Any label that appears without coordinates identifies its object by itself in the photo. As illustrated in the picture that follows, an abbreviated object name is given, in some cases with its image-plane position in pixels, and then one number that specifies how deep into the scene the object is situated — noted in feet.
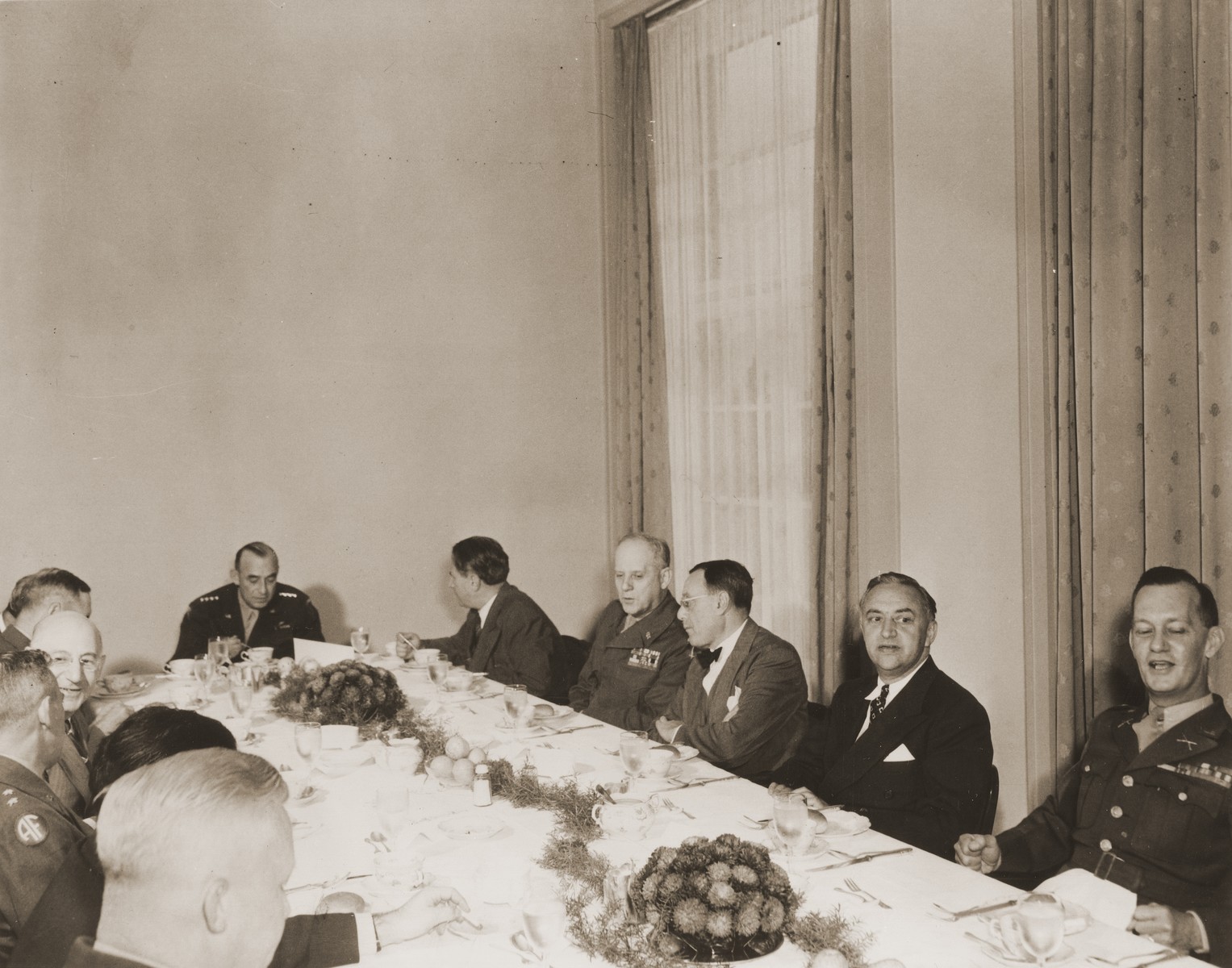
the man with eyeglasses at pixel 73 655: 10.42
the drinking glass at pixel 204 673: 13.64
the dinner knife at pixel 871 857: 7.40
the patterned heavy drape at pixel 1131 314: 10.96
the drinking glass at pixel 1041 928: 5.75
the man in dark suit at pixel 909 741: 9.78
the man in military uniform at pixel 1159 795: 8.38
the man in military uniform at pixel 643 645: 13.71
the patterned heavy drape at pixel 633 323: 20.88
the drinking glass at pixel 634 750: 9.21
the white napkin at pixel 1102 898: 6.74
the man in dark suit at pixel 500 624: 15.71
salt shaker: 8.74
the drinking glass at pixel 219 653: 13.84
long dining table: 6.21
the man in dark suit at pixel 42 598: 12.82
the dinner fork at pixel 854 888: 6.85
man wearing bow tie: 11.46
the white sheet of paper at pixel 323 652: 15.10
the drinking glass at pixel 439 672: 13.78
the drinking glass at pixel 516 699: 11.28
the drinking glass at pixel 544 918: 6.15
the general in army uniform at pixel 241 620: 17.34
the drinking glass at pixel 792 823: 7.39
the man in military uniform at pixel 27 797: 6.35
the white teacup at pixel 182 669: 14.75
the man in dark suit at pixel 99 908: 5.47
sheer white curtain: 17.33
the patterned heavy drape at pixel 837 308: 15.78
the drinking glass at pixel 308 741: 10.13
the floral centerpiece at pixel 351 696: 11.62
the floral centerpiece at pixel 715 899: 5.73
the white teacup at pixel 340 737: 10.46
